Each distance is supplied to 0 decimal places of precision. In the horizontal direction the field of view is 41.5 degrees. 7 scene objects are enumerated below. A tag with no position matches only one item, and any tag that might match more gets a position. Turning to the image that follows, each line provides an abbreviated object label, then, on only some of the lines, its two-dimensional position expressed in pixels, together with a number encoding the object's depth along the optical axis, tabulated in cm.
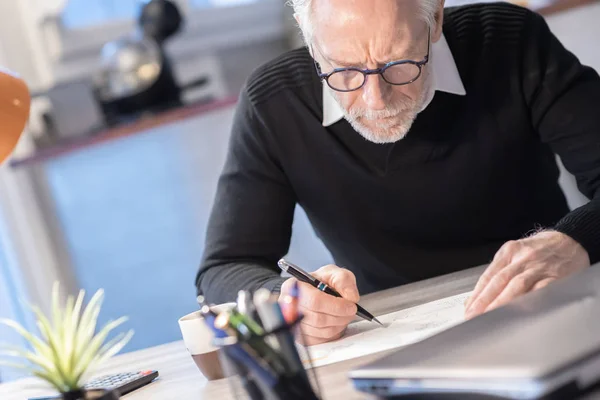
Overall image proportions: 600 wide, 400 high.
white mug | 95
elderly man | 137
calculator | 101
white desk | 85
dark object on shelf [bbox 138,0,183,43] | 308
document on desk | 90
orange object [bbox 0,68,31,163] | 105
